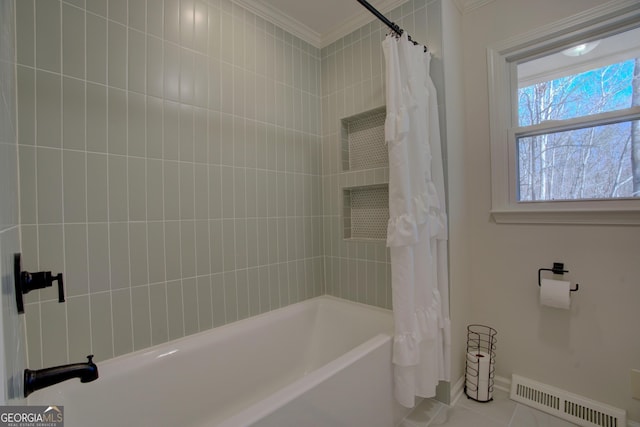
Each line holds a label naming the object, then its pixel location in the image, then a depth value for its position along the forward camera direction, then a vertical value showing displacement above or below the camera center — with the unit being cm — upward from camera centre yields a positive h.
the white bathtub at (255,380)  111 -78
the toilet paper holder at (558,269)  159 -35
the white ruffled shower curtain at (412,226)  142 -8
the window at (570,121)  147 +48
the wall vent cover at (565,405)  145 -108
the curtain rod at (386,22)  130 +96
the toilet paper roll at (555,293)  151 -47
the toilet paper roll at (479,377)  169 -101
